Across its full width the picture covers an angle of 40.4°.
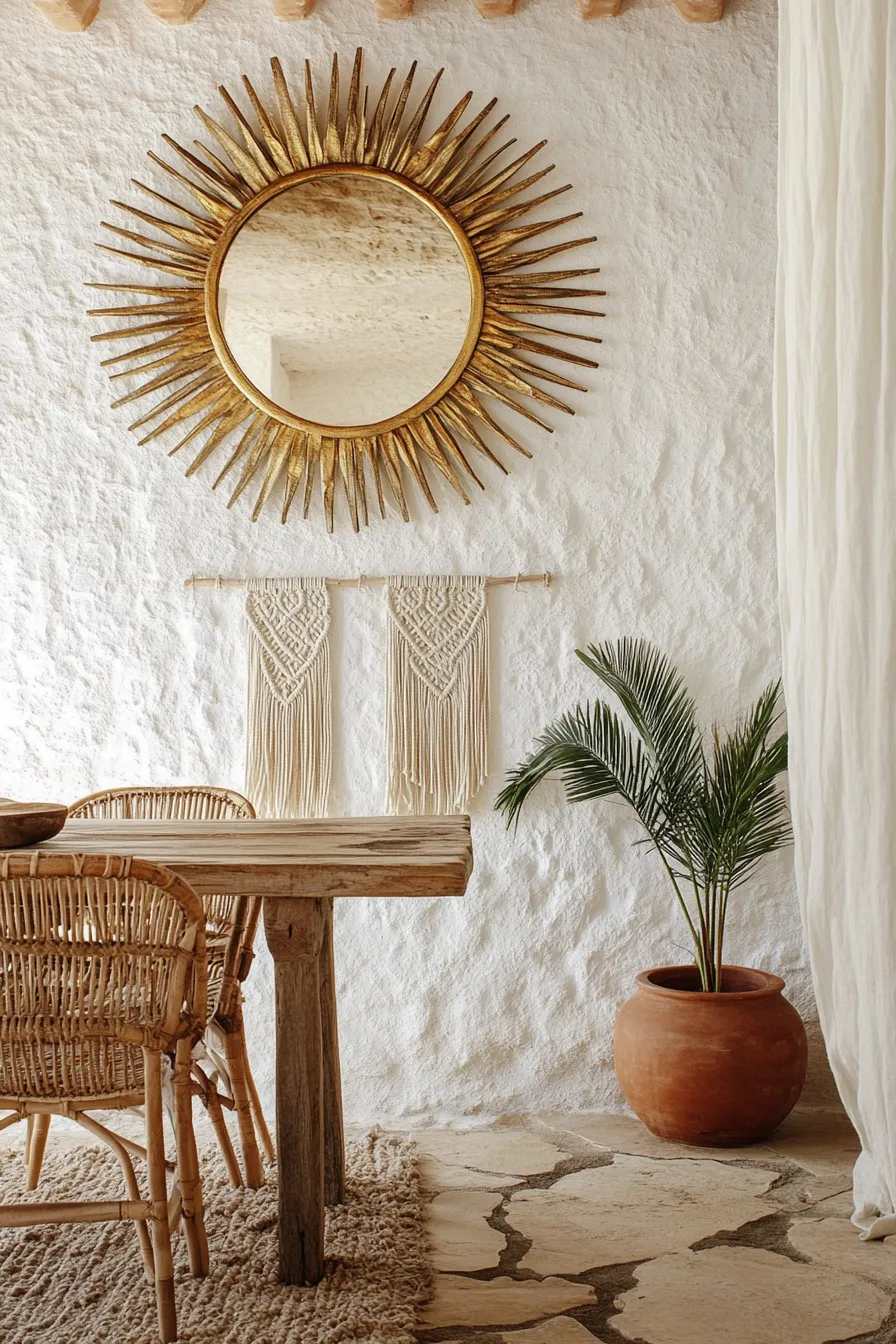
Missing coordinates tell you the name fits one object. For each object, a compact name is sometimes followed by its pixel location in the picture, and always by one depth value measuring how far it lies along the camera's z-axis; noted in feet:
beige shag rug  6.06
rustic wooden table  6.19
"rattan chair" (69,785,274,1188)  7.59
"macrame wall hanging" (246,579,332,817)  9.80
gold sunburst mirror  9.84
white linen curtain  6.52
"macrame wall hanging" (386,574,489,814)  9.80
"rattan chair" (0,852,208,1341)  5.50
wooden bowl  6.64
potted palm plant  8.50
